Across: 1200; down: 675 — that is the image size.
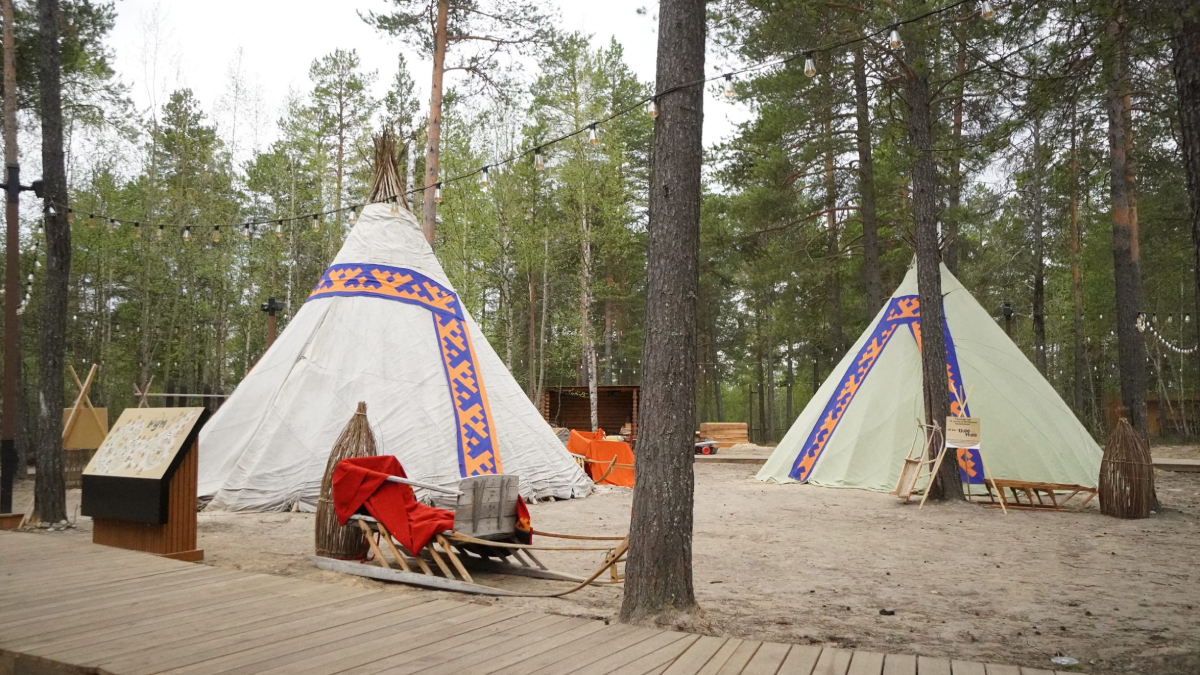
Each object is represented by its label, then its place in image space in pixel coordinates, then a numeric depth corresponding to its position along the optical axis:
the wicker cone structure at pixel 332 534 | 5.76
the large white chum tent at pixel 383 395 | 9.10
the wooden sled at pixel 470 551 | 5.09
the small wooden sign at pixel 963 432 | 9.16
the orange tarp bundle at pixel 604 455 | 12.75
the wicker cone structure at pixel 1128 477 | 8.41
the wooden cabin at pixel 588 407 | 21.33
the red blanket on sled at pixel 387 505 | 5.24
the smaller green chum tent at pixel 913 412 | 10.79
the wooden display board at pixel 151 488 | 5.59
